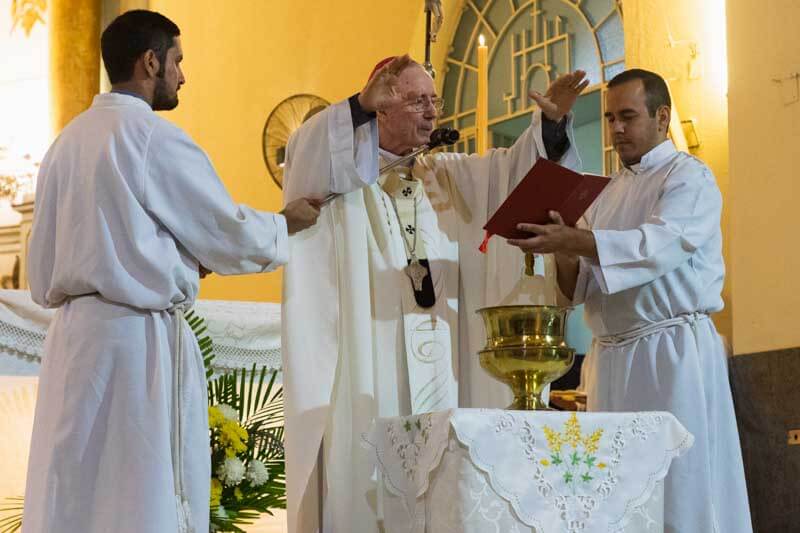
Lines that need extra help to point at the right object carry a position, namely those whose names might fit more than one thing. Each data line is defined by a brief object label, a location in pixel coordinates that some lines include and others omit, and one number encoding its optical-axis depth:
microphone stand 4.09
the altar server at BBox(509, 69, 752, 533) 3.85
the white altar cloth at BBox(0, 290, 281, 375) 4.91
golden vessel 3.52
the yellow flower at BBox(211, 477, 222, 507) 4.32
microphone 3.82
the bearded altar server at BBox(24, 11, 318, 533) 3.27
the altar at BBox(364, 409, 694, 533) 3.18
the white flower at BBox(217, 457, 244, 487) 4.32
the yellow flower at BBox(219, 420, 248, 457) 4.34
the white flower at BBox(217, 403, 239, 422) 4.45
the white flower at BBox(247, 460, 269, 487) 4.46
